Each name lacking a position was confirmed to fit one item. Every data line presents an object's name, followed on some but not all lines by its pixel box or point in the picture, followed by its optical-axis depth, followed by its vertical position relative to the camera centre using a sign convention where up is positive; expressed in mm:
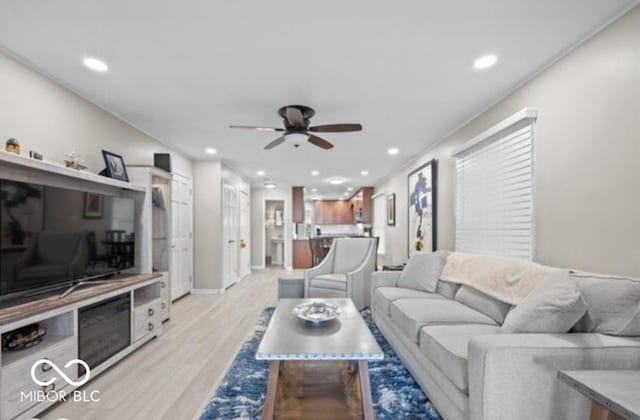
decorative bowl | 2211 -711
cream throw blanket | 2100 -427
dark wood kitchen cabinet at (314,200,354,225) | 12422 +244
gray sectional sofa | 1370 -707
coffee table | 1740 -982
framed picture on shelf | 2961 +505
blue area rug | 1932 -1204
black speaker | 3756 +686
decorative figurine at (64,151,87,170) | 2613 +465
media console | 1771 -857
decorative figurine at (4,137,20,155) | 2096 +476
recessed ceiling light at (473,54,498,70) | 2242 +1170
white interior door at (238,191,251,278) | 7250 -354
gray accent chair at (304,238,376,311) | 4203 -761
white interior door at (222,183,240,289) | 5816 -315
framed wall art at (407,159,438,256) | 4434 +198
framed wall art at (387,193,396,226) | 6746 +230
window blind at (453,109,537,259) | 2604 +293
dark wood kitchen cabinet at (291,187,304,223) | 8992 +457
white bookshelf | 3289 -86
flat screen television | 1949 -143
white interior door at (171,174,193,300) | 4785 -294
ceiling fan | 2916 +917
